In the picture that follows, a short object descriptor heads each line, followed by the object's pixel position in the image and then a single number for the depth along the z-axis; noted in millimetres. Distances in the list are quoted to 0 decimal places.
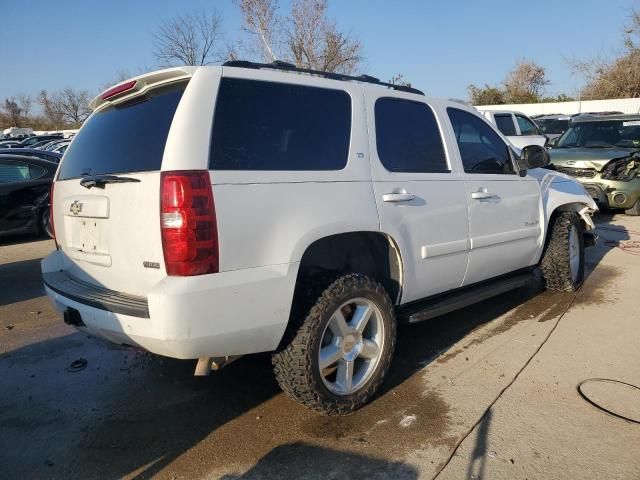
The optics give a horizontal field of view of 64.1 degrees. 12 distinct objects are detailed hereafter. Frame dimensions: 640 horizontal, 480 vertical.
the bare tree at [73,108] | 64988
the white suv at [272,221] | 2375
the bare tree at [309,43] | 21797
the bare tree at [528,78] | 49981
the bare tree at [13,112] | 69062
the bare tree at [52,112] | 66125
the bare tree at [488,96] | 41531
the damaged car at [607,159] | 9391
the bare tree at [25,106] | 71000
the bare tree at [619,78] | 33281
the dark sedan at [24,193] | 8375
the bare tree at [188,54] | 23109
